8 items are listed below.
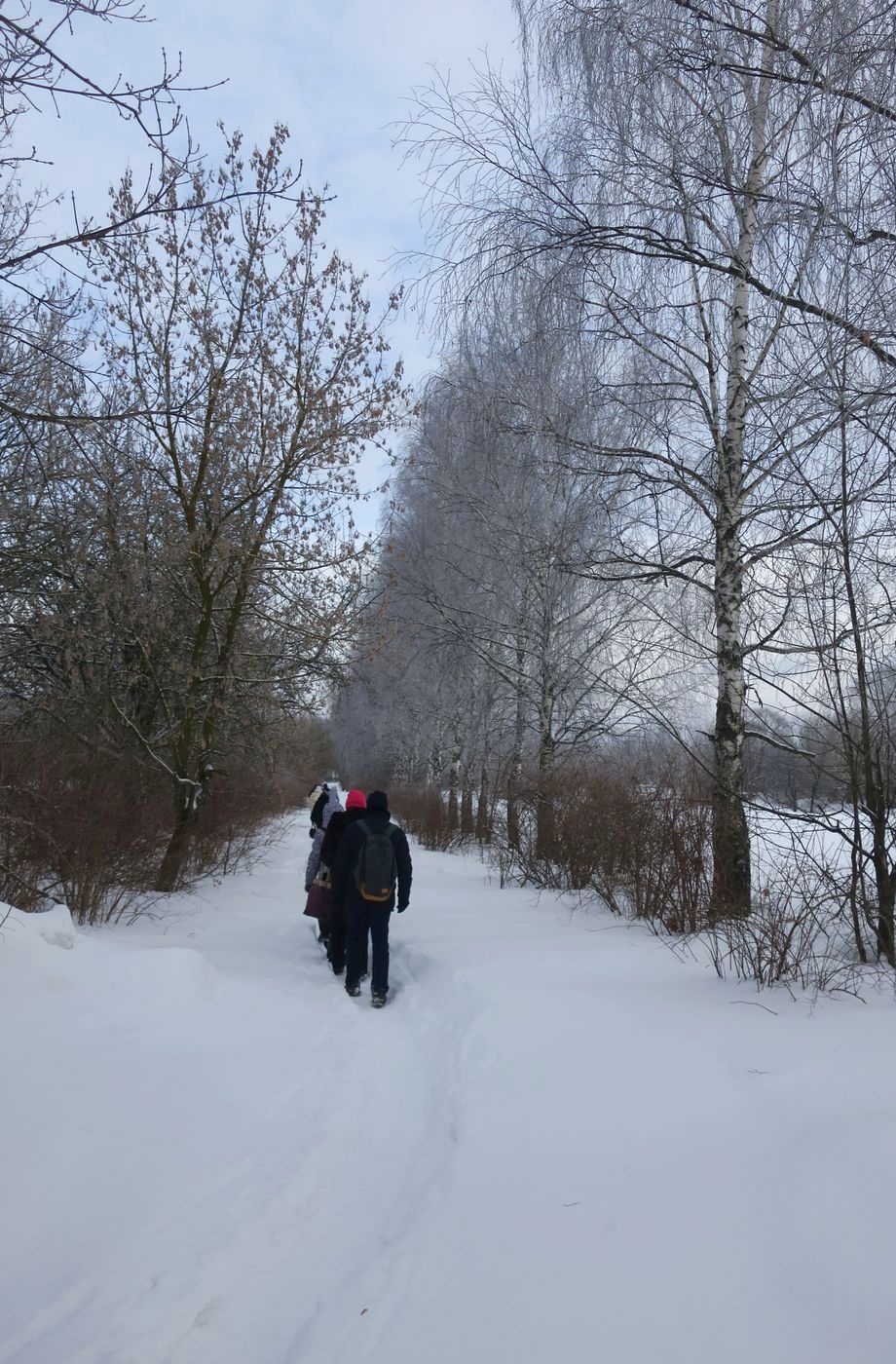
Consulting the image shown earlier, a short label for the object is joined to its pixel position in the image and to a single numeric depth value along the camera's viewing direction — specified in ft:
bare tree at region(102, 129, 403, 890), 26.17
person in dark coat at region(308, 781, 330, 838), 28.58
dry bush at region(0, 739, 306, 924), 20.58
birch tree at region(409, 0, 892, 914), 12.49
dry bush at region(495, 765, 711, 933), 22.15
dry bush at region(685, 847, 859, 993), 14.80
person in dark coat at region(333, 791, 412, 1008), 20.49
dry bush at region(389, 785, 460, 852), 63.05
